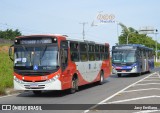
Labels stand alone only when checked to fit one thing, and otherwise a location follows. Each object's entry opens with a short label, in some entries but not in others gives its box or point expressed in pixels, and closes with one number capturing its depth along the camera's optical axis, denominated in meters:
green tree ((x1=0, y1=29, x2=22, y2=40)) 118.06
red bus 16.48
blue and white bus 33.69
